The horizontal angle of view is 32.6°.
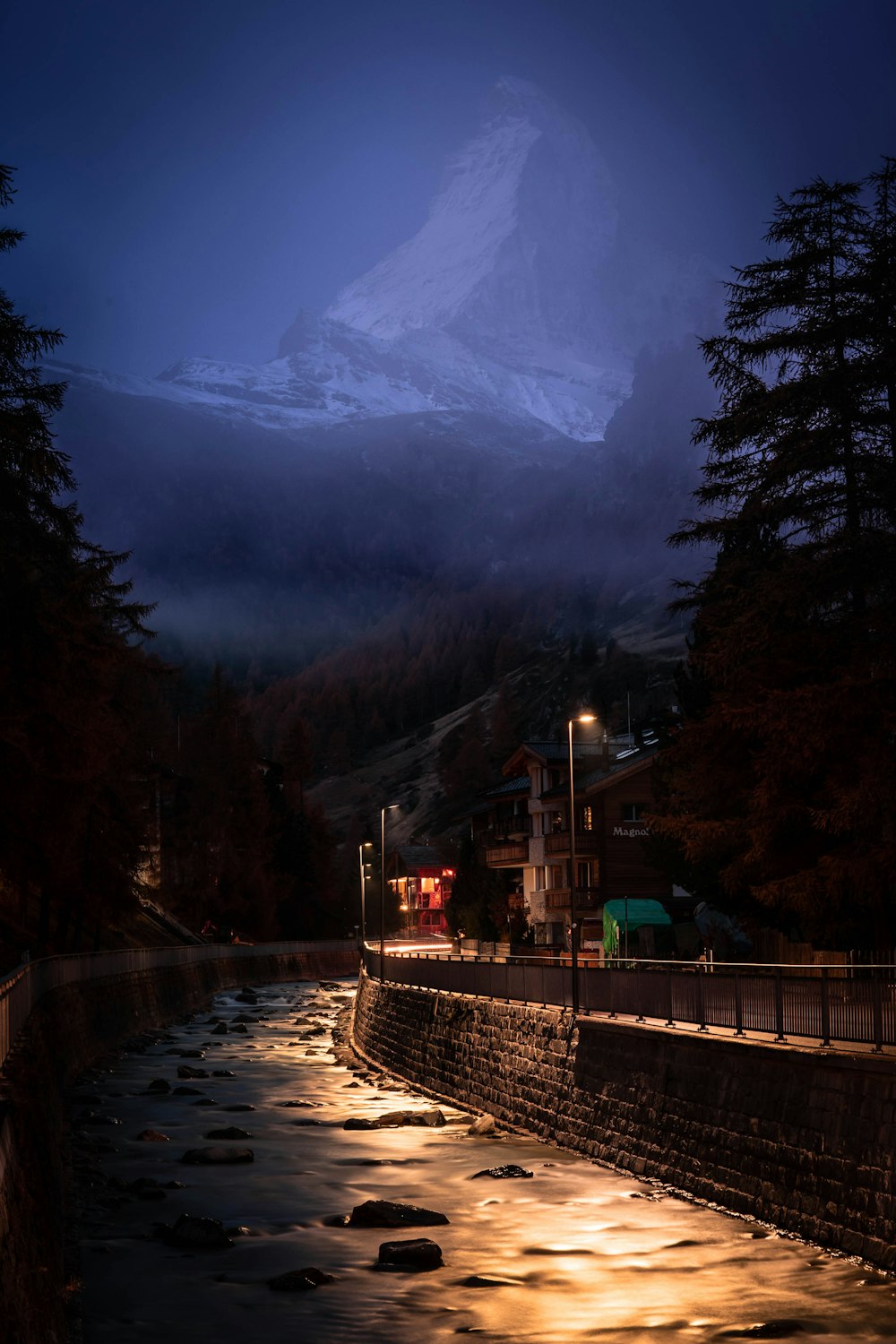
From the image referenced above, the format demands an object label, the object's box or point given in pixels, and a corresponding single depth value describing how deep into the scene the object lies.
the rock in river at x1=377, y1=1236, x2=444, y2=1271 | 24.70
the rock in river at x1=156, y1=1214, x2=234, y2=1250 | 26.45
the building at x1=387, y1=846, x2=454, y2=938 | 170.88
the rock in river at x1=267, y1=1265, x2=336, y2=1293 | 23.36
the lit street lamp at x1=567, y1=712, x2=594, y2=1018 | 33.62
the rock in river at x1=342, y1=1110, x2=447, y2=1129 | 41.31
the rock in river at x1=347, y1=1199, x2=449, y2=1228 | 28.38
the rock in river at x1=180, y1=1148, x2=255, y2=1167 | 36.16
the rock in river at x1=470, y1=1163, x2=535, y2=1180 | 31.91
